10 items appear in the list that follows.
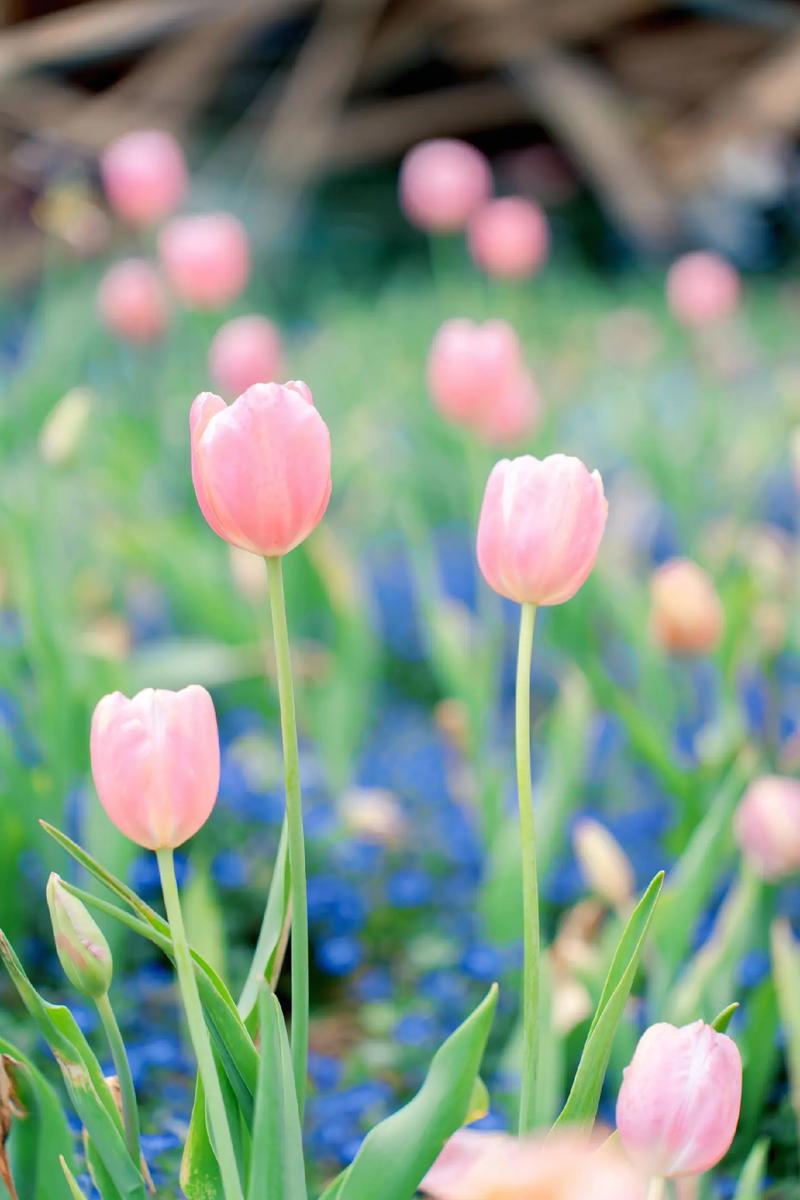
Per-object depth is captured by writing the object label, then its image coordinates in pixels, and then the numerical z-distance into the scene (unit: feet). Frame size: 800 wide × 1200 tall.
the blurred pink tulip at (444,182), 15.39
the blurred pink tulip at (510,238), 14.30
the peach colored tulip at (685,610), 7.99
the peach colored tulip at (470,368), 9.29
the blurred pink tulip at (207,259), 12.57
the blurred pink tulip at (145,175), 14.33
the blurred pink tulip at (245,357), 11.67
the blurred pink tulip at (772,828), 6.97
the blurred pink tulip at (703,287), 15.00
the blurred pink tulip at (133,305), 13.33
